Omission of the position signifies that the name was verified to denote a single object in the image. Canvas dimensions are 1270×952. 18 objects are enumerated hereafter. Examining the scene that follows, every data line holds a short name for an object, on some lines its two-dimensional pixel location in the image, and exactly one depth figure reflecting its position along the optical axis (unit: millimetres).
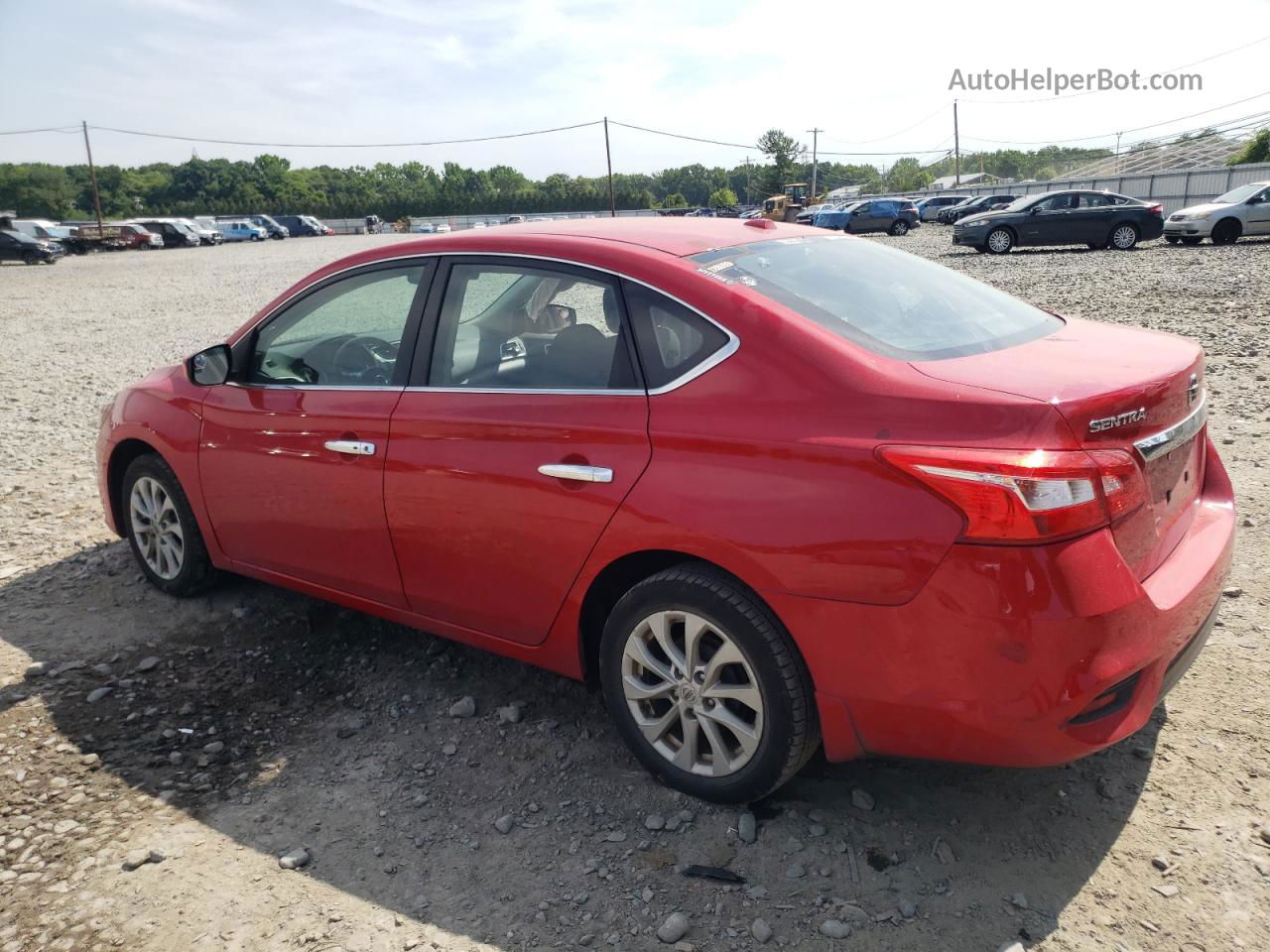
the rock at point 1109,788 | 2896
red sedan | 2303
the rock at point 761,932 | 2439
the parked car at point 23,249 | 36906
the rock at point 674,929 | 2463
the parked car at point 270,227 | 68375
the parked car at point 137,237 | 53656
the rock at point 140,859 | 2836
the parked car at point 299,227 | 76688
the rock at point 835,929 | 2432
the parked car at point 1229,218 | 21750
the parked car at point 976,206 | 40344
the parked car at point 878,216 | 37250
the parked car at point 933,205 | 48438
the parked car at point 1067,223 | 23109
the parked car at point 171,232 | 57594
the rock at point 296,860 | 2824
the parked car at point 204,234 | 58750
